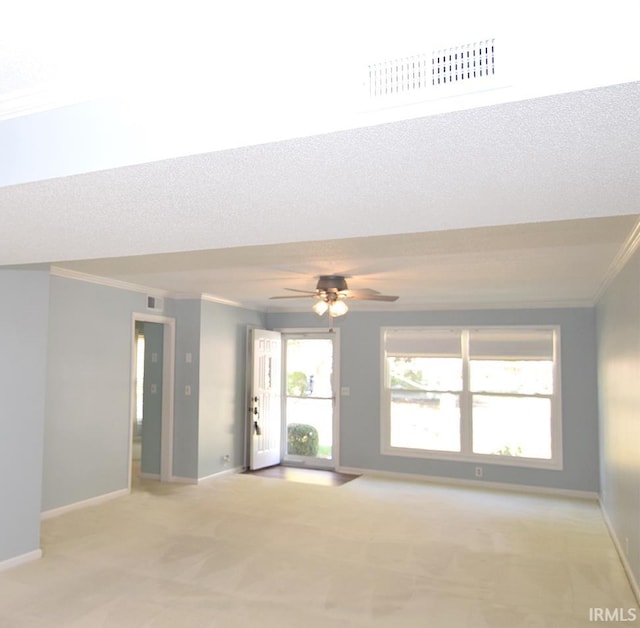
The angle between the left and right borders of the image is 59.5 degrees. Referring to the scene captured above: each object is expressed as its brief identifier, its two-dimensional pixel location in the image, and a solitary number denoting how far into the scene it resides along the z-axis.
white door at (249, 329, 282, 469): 7.71
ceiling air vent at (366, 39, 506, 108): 1.23
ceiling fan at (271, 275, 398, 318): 5.18
